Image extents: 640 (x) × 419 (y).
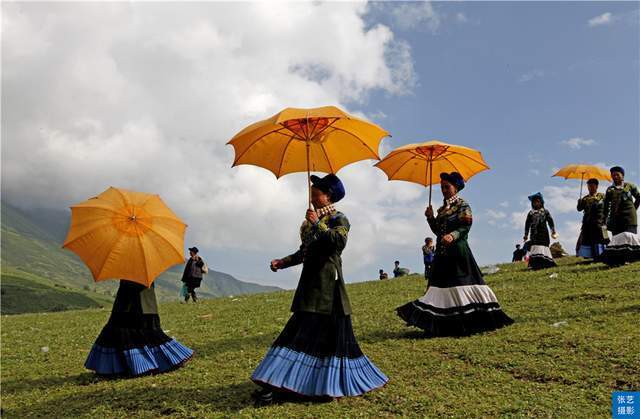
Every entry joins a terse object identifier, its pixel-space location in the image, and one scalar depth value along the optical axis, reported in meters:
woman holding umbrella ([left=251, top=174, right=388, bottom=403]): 7.23
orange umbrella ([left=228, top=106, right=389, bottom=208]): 7.75
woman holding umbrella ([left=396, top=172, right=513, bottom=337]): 10.91
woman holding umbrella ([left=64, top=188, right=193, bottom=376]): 9.17
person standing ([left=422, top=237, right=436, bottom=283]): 26.19
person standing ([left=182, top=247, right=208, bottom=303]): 24.50
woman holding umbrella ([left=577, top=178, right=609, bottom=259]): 20.09
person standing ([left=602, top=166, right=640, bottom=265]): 16.95
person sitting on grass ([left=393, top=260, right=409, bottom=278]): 34.75
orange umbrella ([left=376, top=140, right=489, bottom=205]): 11.79
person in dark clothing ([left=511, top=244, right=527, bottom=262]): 32.47
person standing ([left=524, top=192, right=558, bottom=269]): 20.70
